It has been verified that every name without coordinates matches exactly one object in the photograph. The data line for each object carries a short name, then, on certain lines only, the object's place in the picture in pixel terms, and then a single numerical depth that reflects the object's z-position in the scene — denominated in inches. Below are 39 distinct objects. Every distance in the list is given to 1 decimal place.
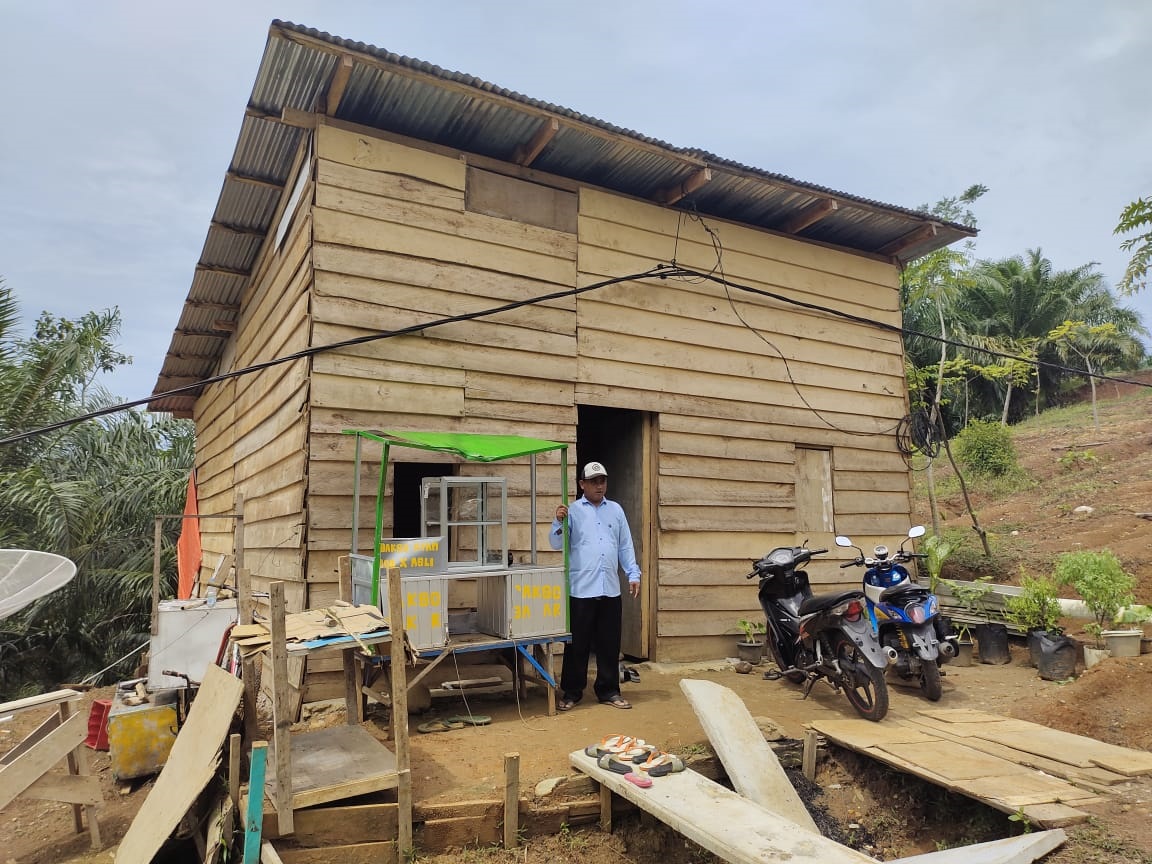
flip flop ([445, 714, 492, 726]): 221.9
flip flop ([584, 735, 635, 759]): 182.0
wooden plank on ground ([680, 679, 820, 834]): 177.5
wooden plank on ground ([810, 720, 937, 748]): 198.7
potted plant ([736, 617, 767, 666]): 312.5
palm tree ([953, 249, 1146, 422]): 1025.5
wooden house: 249.4
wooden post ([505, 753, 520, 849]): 162.1
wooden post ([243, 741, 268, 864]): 146.6
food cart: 206.5
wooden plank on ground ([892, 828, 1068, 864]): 134.1
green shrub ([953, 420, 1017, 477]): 735.1
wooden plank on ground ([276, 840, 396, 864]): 151.0
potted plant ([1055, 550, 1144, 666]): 278.8
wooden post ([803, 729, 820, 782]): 201.6
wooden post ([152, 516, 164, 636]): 248.8
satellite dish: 191.0
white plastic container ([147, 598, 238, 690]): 246.7
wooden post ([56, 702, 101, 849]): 200.5
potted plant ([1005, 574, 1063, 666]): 292.4
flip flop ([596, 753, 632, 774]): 172.9
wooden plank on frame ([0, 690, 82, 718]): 184.0
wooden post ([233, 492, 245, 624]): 193.0
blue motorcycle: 248.7
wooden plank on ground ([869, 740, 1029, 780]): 173.0
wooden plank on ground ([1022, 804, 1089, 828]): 147.1
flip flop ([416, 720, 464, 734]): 217.0
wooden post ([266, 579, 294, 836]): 148.1
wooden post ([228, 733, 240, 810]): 164.7
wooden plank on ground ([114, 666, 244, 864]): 167.6
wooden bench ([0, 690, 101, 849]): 180.9
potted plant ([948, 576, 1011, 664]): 307.7
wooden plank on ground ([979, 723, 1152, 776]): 173.8
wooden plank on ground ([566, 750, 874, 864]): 130.9
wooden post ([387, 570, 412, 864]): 157.0
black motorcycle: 227.8
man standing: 243.8
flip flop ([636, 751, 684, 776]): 172.4
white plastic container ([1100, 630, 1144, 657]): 265.7
